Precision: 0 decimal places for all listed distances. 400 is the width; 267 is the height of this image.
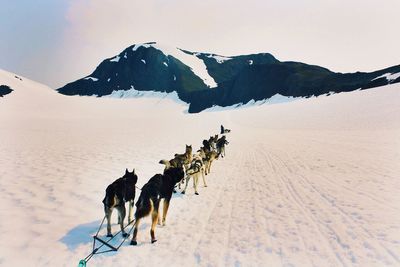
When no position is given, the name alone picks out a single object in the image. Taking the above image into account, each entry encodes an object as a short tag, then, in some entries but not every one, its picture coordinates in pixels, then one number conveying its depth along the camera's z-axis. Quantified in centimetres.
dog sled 592
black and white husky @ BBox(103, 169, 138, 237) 627
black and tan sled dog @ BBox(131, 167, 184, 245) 612
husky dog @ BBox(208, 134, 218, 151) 1947
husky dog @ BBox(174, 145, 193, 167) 1169
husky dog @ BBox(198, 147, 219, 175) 1336
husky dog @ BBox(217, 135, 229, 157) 1892
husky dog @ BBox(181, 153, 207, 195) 1061
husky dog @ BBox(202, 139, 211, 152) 1468
